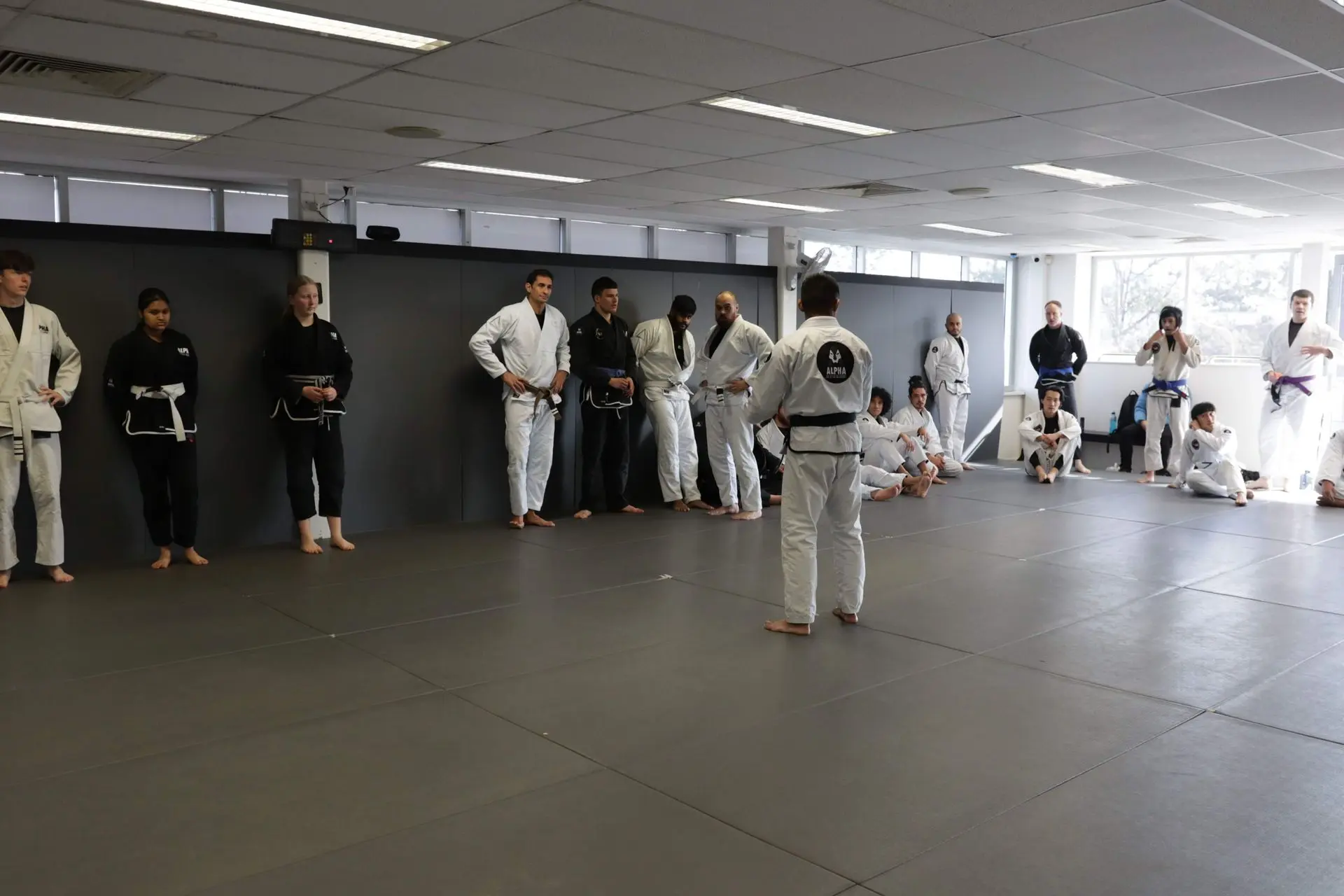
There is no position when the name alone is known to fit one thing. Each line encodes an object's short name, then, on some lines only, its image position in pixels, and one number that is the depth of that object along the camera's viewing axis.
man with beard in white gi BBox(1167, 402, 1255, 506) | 7.97
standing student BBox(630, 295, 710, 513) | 7.26
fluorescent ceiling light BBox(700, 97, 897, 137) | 4.67
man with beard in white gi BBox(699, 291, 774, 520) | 7.00
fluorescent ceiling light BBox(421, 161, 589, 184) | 6.32
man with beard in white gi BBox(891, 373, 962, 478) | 8.80
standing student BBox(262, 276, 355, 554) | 5.67
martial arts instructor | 4.08
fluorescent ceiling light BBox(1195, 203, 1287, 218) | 8.30
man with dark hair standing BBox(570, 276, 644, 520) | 6.96
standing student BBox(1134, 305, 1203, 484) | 8.82
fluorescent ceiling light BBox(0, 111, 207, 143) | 4.97
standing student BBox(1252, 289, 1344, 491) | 8.63
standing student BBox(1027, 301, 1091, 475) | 9.88
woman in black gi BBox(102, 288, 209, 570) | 5.16
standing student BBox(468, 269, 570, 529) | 6.50
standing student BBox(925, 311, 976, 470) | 10.02
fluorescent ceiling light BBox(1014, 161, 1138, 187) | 6.54
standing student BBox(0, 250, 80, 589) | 4.75
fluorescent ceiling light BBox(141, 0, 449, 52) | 3.28
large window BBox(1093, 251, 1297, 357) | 11.81
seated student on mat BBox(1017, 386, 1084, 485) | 8.98
